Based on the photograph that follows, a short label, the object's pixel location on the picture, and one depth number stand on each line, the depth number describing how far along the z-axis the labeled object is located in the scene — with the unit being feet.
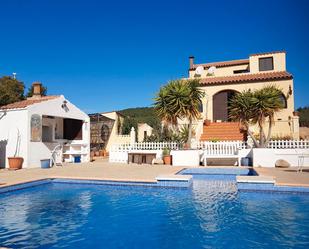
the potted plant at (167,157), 52.42
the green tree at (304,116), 123.08
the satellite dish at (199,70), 92.17
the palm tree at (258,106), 49.16
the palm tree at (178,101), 52.60
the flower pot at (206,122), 72.13
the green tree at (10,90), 92.01
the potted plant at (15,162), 46.19
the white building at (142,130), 97.73
